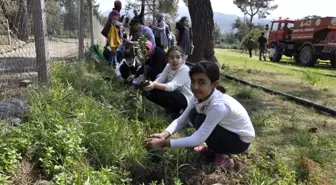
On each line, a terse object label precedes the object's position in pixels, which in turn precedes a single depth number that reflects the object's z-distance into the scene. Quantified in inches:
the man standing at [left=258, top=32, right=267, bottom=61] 702.5
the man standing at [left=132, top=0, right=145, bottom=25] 321.7
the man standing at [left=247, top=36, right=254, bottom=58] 815.0
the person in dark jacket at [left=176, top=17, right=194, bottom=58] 331.6
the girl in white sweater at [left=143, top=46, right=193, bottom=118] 139.6
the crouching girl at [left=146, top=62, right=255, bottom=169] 93.5
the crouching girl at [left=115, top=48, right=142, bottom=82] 184.7
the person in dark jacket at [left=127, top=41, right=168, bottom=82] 172.4
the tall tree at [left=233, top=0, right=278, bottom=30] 2433.6
